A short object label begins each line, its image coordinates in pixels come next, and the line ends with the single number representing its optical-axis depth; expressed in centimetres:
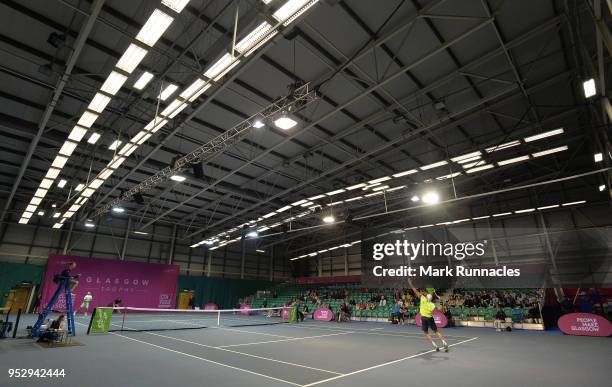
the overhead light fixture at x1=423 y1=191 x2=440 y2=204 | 1705
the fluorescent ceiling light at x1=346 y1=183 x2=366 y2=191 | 1853
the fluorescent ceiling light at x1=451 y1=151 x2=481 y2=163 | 1462
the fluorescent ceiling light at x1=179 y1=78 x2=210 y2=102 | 878
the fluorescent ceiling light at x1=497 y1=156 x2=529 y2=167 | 1466
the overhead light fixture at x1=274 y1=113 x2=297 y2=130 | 1066
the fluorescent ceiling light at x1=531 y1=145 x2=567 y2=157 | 1383
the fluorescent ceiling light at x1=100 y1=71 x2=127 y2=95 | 864
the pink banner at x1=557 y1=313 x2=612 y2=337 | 1212
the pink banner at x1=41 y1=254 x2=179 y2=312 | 2429
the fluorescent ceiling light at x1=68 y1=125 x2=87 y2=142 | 1152
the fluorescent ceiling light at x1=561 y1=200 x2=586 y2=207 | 2236
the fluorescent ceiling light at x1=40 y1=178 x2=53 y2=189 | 1621
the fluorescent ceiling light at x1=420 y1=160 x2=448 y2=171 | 1514
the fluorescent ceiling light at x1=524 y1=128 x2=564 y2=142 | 1223
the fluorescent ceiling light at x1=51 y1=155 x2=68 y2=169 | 1375
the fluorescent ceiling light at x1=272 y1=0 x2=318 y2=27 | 648
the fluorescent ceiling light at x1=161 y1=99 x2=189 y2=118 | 958
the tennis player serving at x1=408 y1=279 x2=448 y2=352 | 866
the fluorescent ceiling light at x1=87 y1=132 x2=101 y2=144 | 1376
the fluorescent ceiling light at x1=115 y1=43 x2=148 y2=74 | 770
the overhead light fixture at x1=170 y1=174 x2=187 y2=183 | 1725
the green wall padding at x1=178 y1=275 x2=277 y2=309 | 3194
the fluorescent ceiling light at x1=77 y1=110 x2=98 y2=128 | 1056
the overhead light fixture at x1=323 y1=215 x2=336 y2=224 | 2162
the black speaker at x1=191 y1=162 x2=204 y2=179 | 1542
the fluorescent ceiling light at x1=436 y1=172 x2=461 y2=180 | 1632
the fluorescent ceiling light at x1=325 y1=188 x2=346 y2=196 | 1939
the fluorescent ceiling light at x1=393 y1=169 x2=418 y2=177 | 1580
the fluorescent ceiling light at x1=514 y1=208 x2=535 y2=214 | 2352
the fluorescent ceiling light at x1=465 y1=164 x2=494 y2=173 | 1631
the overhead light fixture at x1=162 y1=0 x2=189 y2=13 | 649
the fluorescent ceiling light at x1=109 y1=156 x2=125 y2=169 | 1357
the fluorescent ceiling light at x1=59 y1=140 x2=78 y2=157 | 1259
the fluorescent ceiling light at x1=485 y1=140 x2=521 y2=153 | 1343
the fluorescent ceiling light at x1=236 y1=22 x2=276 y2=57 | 693
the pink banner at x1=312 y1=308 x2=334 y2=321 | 2234
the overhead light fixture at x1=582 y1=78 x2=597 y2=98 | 897
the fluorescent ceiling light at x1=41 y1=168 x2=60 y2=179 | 1494
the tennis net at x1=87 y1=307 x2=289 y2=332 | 1418
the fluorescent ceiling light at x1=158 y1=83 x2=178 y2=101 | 1029
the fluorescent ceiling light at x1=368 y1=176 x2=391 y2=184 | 1714
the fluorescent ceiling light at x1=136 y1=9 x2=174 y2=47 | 678
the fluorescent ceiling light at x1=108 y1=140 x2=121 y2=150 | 1538
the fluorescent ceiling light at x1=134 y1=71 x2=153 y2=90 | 953
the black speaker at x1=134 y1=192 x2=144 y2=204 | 1918
